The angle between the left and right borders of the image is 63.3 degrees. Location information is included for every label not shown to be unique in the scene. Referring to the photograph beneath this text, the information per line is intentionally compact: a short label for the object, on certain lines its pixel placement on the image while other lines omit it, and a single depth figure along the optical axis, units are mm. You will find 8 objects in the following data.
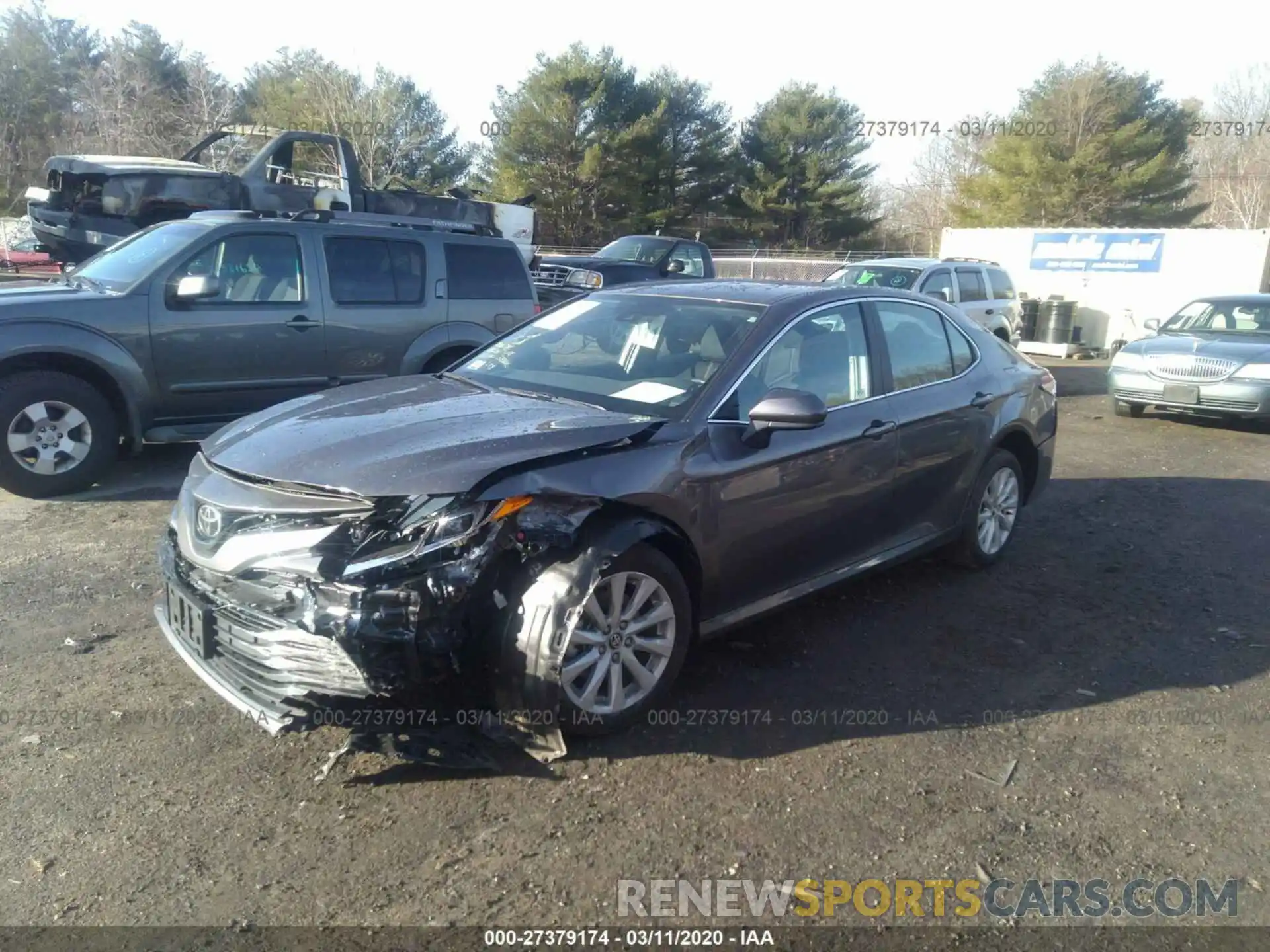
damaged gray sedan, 3340
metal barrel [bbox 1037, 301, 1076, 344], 20531
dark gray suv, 6672
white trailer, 20047
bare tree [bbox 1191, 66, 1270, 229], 42844
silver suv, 13852
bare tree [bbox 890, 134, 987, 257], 47844
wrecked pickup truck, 11562
